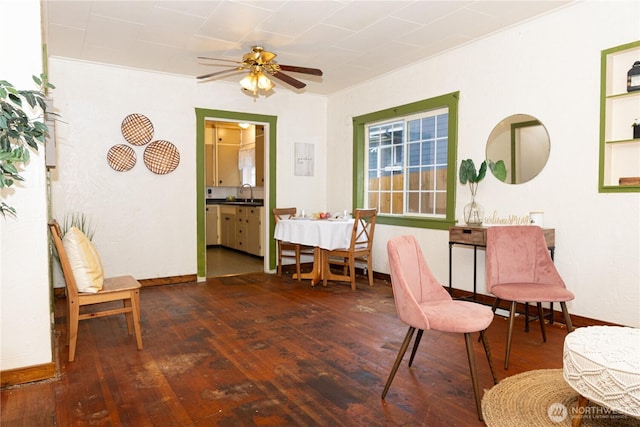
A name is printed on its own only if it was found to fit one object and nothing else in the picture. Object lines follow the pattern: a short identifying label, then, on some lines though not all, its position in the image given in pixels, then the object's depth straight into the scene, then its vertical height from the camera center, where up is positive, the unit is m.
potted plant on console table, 4.12 +0.19
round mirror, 3.76 +0.47
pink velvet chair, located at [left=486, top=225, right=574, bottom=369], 3.11 -0.48
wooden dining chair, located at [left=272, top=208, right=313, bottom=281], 5.57 -0.70
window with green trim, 4.71 +0.47
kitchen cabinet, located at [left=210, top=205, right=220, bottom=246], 8.70 -0.58
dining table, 5.02 -0.46
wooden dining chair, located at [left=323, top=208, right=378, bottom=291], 5.03 -0.64
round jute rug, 2.03 -1.10
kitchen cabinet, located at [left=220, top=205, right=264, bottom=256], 7.02 -0.57
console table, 3.54 -0.36
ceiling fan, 4.21 +1.33
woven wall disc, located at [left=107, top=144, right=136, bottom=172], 4.99 +0.49
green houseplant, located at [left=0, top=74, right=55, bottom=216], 1.60 +0.28
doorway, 5.57 +0.32
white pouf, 1.68 -0.72
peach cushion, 2.89 -0.47
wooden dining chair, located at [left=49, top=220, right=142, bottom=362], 2.82 -0.70
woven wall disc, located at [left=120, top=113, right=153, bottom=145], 5.07 +0.85
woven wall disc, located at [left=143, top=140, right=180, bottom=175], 5.22 +0.52
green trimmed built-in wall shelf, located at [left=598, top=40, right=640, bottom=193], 3.20 +0.60
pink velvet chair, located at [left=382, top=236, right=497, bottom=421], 2.15 -0.62
